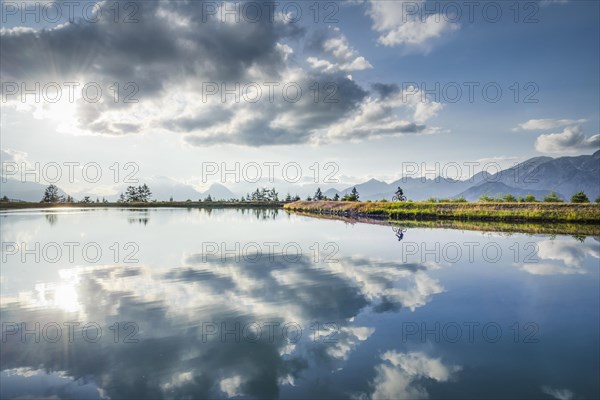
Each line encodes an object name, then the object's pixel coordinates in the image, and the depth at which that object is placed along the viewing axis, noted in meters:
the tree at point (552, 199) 59.41
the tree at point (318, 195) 164.38
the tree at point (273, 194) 183.20
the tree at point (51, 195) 144.73
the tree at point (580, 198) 60.05
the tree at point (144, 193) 166.62
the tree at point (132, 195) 165.88
